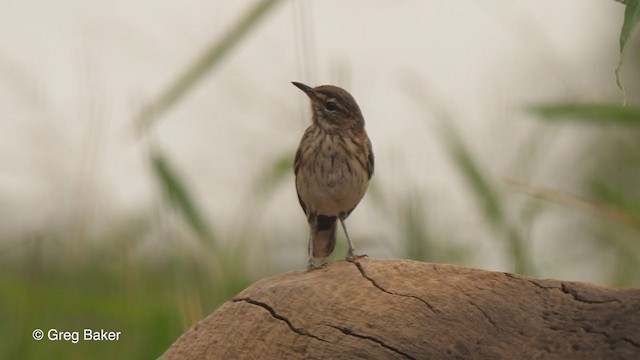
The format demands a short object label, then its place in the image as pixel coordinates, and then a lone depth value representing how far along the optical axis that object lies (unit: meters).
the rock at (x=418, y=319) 9.98
